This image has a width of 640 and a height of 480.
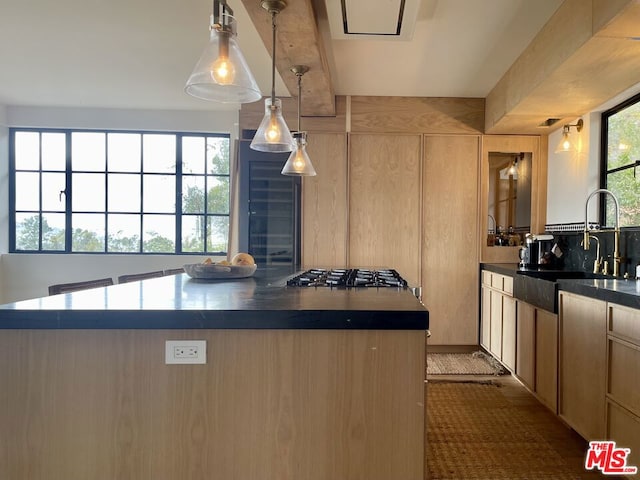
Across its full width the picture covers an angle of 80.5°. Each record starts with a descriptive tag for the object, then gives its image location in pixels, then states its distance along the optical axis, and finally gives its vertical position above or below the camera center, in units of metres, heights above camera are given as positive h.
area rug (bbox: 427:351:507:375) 3.26 -1.14
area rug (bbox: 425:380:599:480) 1.88 -1.14
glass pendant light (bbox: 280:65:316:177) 2.50 +0.51
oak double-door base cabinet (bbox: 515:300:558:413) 2.26 -0.73
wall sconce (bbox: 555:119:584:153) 3.16 +0.87
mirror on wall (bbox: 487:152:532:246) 3.80 +0.45
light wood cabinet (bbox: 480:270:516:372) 2.96 -0.67
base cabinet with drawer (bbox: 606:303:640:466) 1.58 -0.60
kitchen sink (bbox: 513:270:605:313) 2.28 -0.30
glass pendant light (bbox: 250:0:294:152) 2.01 +0.58
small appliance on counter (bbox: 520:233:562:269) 3.27 -0.10
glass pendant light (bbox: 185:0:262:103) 1.30 +0.62
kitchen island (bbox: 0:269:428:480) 1.06 -0.45
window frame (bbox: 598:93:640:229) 2.95 +0.65
